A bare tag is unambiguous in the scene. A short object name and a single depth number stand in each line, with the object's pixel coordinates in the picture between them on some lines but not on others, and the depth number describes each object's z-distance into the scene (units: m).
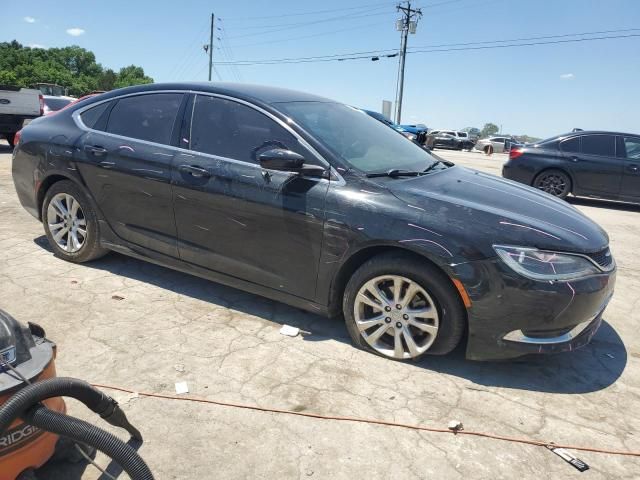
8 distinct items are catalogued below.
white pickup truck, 11.66
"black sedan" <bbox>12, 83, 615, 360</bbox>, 2.88
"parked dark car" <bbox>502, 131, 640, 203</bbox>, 9.42
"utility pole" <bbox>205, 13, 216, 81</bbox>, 47.69
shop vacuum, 1.61
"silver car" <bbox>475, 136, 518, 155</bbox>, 41.28
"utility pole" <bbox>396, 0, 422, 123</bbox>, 39.16
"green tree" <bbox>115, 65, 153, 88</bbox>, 91.44
